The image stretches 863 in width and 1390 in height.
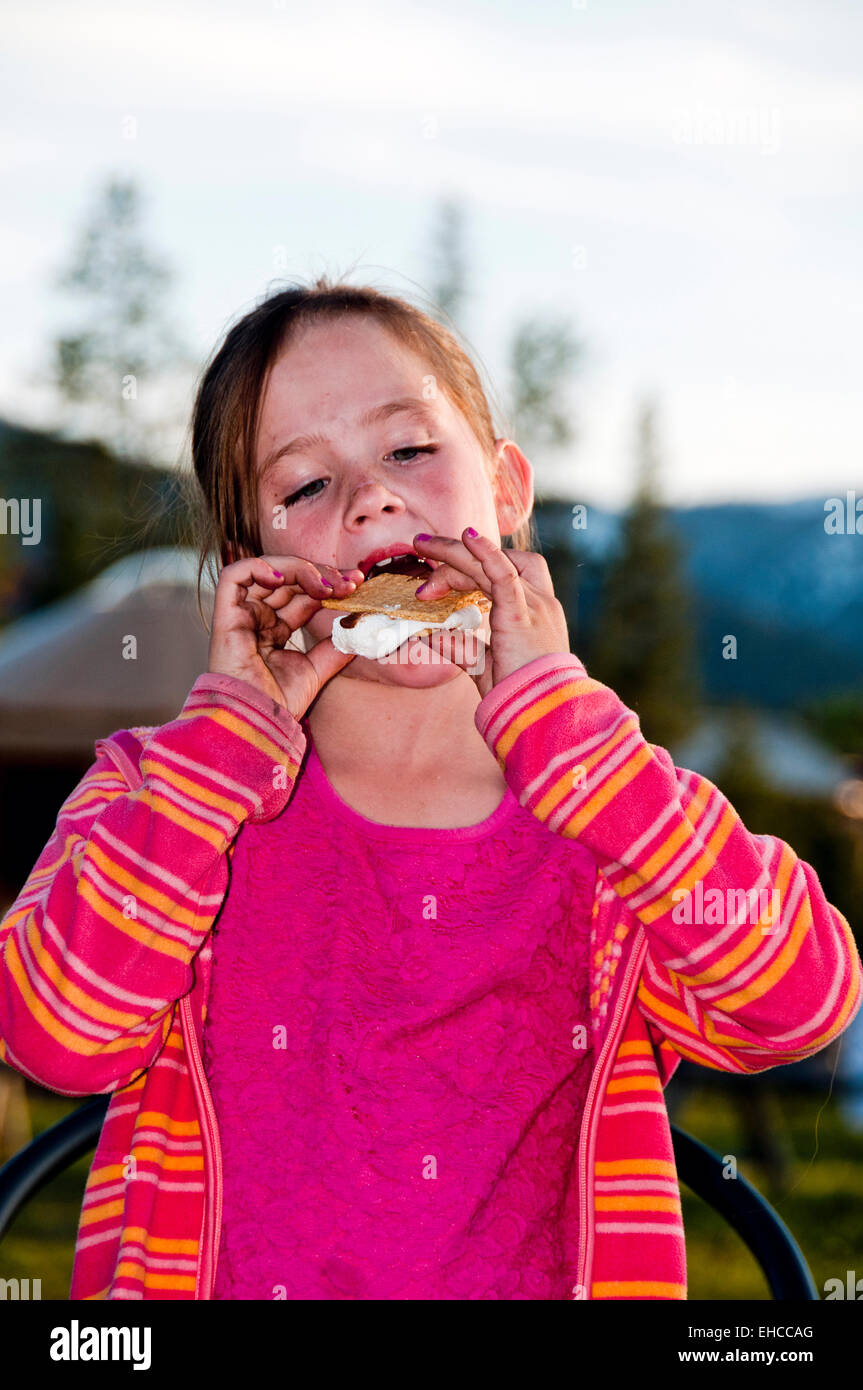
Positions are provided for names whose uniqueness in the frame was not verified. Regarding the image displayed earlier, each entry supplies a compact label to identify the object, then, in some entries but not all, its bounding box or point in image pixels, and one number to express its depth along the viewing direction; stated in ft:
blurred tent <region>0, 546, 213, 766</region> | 25.62
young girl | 5.36
